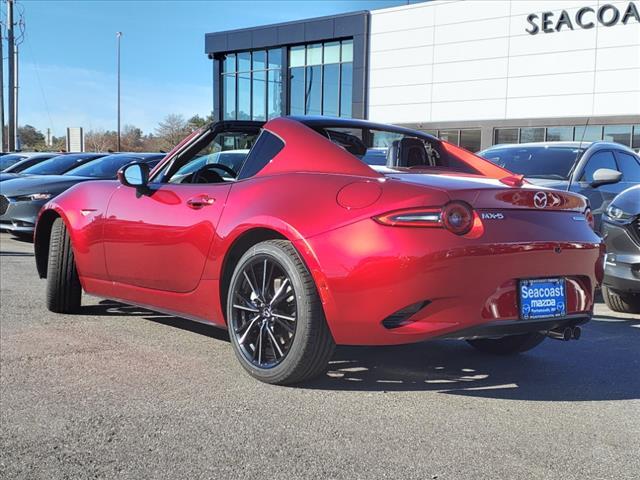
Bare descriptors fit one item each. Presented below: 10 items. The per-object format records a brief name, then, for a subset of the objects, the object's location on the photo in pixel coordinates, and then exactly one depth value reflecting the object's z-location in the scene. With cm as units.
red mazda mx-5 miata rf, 319
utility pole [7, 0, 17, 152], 2881
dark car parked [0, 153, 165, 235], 998
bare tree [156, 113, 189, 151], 6781
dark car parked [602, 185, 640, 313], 572
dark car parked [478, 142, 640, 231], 744
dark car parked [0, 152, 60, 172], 1696
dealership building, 2541
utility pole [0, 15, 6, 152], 2842
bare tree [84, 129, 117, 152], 6706
